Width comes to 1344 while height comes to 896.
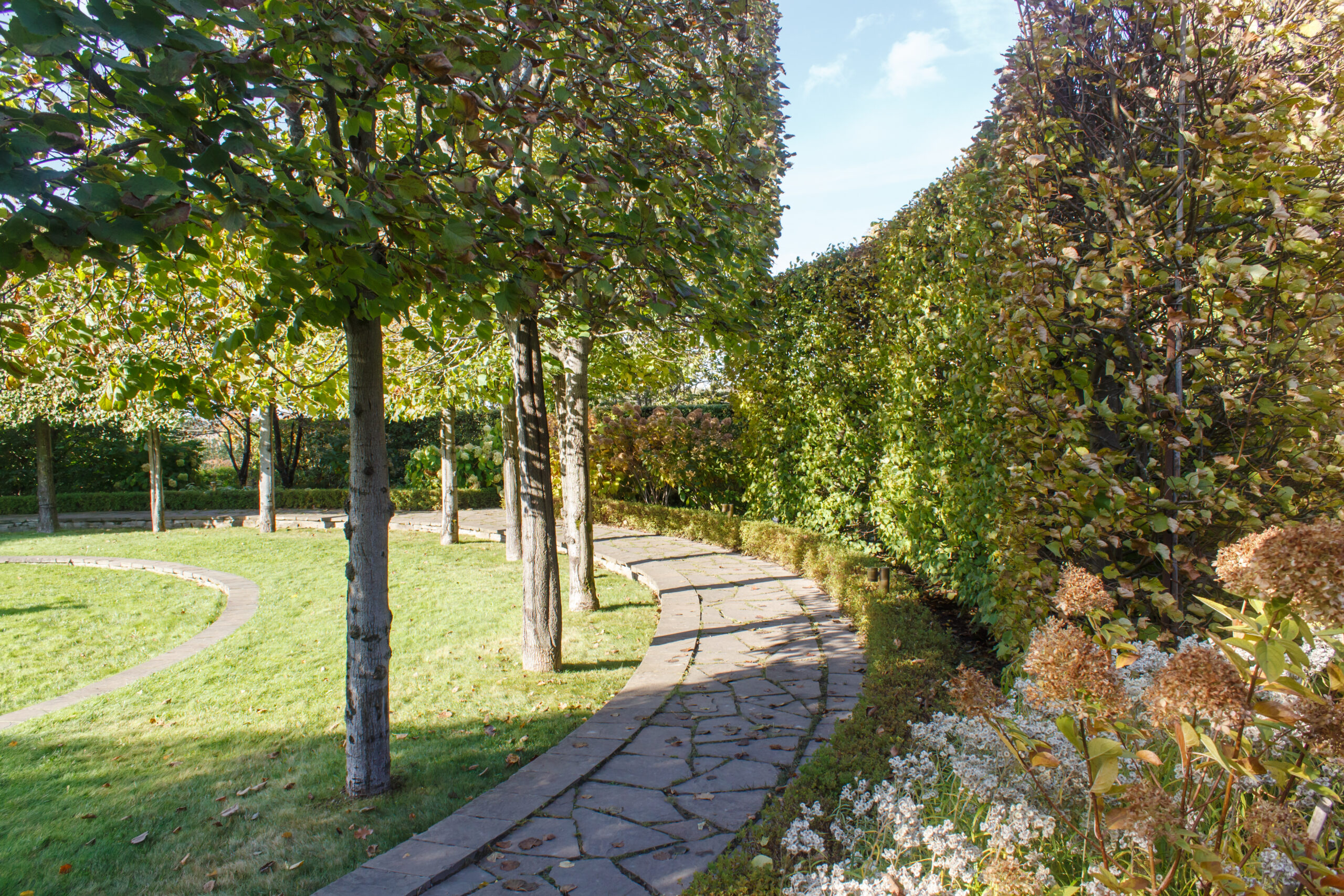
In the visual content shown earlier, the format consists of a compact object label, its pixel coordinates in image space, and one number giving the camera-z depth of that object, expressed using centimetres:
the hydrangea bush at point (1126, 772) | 143
